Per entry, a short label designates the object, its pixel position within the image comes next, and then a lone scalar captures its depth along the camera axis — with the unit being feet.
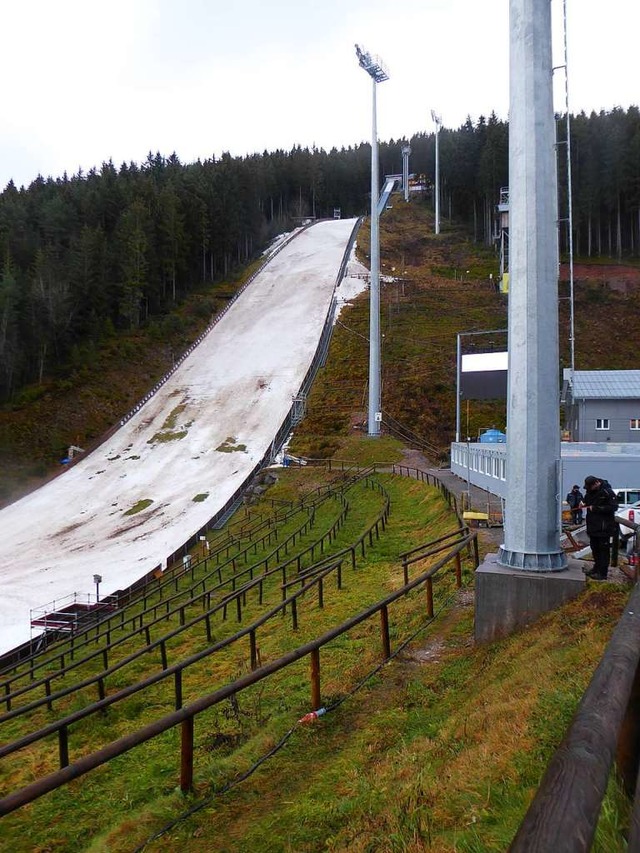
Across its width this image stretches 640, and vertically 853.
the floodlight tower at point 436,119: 243.60
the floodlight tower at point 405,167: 311.91
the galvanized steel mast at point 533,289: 22.67
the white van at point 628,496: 72.13
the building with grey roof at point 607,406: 118.42
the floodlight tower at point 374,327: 120.98
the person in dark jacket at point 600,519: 25.65
